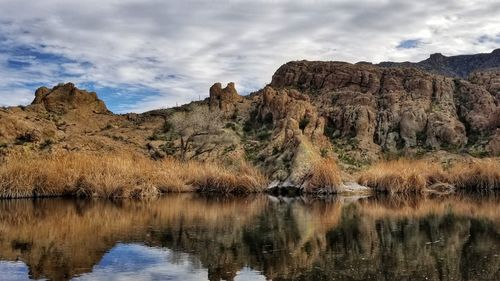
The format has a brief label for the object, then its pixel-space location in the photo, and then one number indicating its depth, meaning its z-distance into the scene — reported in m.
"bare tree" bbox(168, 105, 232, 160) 54.34
